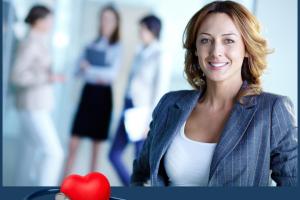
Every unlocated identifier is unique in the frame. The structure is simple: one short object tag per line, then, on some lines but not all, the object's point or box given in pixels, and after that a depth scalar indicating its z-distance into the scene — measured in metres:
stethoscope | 1.62
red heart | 1.49
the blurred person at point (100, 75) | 4.23
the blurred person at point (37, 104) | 4.21
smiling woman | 2.18
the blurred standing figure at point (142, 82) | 4.20
